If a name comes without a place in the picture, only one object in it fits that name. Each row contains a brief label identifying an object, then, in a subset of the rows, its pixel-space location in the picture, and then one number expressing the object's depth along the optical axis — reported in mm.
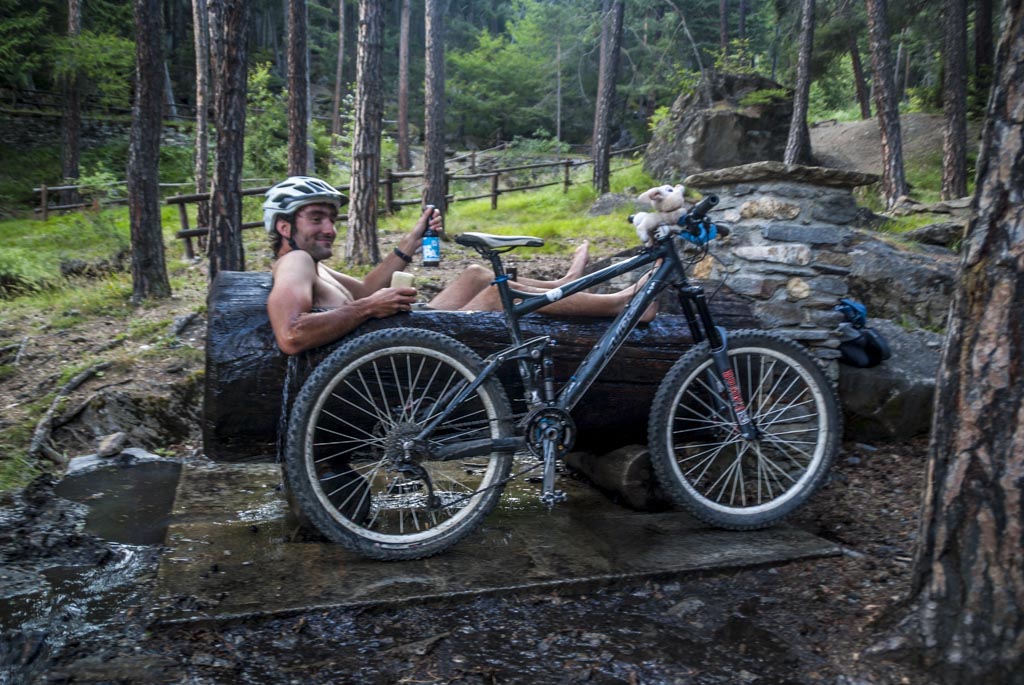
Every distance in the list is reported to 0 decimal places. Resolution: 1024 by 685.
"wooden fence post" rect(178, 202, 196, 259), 13152
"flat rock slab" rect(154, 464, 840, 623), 2955
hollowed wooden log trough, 3625
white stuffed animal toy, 3789
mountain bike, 3330
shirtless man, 3469
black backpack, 5152
